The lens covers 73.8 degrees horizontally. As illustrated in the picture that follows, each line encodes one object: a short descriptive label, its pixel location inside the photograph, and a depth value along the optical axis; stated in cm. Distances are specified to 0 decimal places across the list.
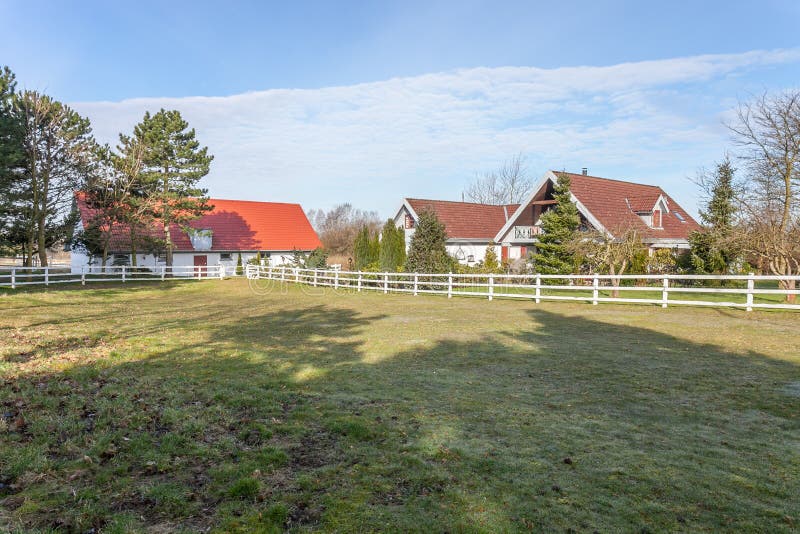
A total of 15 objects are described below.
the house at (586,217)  2986
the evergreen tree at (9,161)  2695
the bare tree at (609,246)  2272
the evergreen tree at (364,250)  3484
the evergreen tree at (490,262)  2977
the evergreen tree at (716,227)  2711
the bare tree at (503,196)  6267
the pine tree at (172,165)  3762
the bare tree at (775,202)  1934
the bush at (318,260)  3578
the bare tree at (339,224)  5676
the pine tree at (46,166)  2952
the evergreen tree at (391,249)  3165
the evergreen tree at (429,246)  2573
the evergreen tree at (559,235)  2548
